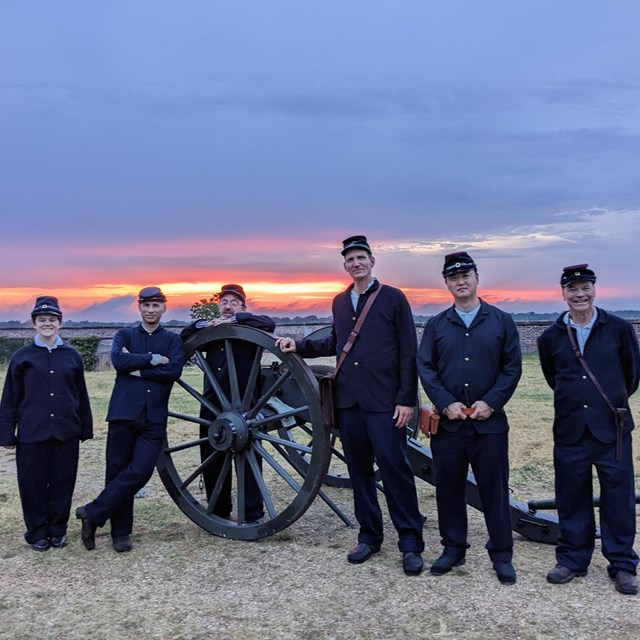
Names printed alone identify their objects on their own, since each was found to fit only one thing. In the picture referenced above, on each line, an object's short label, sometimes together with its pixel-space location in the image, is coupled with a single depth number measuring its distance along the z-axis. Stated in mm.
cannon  4473
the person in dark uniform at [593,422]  4062
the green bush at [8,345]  22378
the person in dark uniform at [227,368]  4977
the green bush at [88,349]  20422
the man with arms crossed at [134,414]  4668
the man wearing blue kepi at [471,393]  4043
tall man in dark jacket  4262
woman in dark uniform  4691
